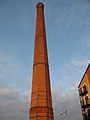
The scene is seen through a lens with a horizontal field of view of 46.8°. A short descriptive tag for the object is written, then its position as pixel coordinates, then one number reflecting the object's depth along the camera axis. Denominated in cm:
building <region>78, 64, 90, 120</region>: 1488
